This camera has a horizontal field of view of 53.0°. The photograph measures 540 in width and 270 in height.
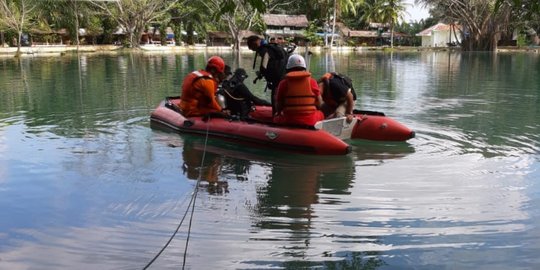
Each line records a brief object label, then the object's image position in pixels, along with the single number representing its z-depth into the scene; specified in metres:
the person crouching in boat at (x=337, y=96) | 8.55
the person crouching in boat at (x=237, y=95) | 9.43
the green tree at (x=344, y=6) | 58.63
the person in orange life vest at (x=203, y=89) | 9.09
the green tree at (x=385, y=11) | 66.12
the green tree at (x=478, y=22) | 57.12
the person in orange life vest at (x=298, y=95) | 7.91
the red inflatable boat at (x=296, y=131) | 7.86
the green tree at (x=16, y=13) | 40.50
